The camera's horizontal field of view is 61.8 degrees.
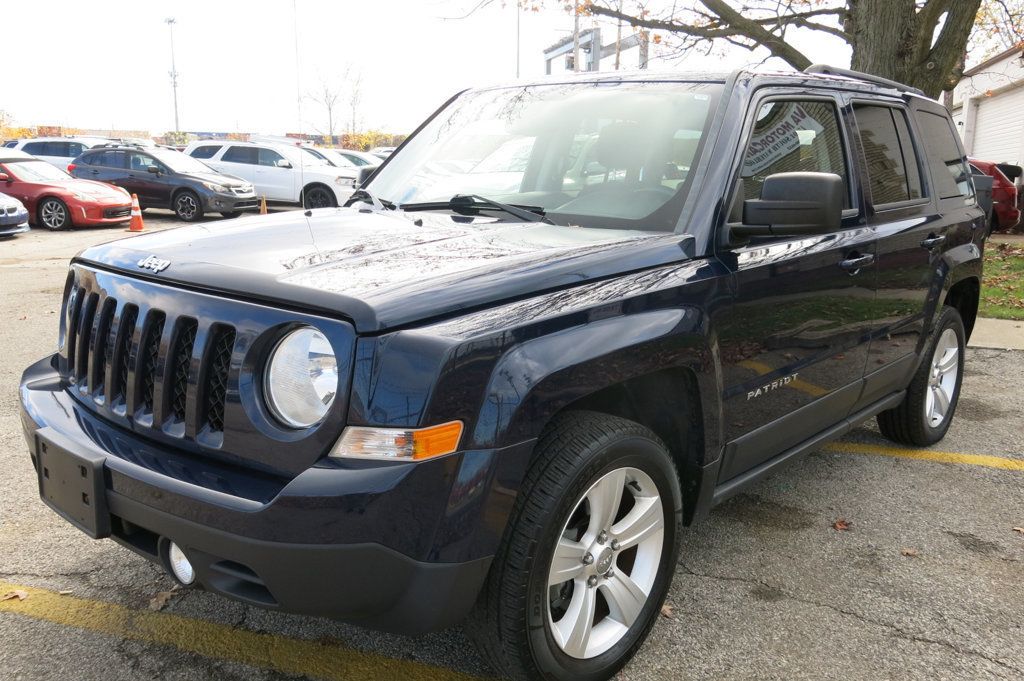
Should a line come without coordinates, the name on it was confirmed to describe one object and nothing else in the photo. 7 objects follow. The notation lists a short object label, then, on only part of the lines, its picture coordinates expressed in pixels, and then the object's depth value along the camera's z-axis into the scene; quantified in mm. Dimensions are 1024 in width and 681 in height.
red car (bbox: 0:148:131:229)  16359
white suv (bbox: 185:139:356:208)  19586
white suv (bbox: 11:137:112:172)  22609
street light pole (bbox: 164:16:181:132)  72856
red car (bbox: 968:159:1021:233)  14555
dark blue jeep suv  1998
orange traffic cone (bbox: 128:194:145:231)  15948
